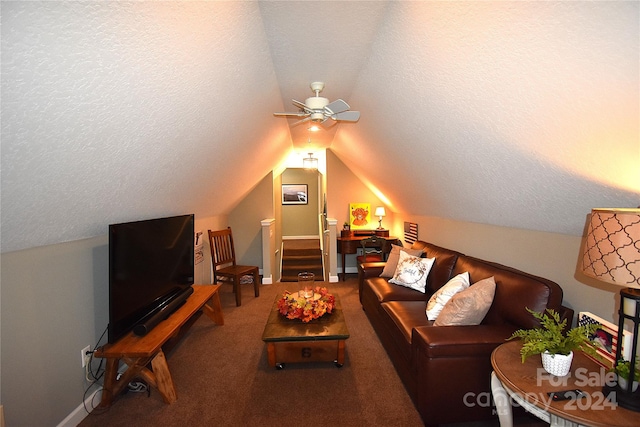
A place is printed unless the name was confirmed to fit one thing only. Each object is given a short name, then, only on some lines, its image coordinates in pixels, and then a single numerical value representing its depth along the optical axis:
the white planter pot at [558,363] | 1.36
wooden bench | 1.96
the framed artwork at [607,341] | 1.49
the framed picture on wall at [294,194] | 8.93
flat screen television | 1.99
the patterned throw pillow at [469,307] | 2.05
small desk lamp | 5.52
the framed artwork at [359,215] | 5.80
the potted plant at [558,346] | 1.35
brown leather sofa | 1.81
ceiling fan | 2.33
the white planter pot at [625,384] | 1.21
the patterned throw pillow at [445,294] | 2.43
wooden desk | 5.21
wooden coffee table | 2.48
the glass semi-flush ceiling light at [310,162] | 6.02
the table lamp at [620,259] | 1.08
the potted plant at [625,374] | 1.20
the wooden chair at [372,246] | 4.77
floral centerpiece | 2.65
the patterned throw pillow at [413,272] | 3.26
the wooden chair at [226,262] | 4.17
